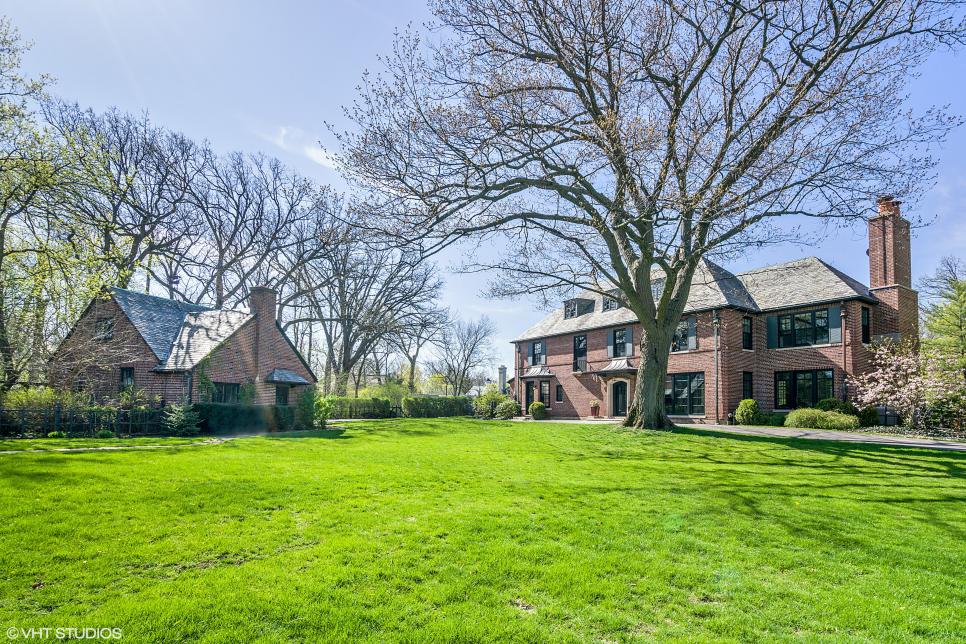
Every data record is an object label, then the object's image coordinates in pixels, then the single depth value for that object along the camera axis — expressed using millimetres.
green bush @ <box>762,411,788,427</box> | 22422
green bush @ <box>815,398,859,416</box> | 21312
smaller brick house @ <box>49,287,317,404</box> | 20078
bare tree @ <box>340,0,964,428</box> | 11461
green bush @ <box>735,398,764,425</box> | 23234
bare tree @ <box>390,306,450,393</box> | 33625
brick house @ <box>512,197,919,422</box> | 22594
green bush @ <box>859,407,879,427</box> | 20688
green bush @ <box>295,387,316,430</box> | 21086
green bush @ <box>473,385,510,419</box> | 33812
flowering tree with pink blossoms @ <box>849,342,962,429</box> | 17969
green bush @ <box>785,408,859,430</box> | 19969
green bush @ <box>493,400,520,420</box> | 33031
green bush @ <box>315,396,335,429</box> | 21500
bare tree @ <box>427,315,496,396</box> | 60781
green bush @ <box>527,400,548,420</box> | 32281
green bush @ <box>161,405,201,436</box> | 16766
